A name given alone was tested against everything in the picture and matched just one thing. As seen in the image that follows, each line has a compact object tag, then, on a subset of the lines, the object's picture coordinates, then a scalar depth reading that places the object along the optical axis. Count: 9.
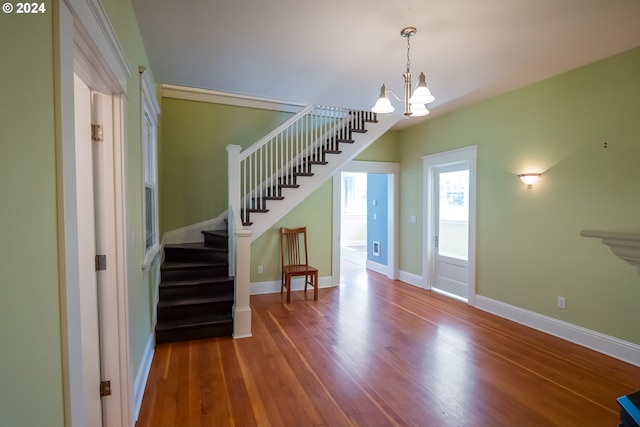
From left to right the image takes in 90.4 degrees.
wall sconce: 3.57
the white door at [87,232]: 1.70
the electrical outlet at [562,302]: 3.37
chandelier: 2.22
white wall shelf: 0.84
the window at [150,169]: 2.72
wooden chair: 4.77
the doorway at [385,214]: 5.40
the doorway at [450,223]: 4.47
